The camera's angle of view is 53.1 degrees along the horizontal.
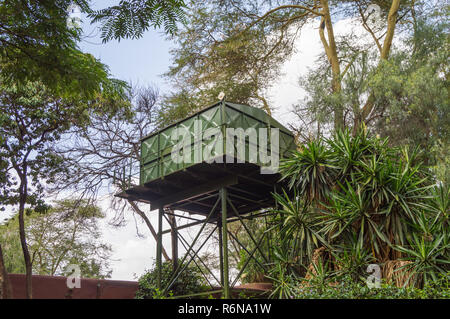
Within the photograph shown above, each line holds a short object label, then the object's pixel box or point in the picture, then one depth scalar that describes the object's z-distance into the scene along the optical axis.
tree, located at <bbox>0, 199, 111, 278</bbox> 28.19
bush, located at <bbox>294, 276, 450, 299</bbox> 10.19
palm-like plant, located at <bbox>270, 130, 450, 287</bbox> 11.98
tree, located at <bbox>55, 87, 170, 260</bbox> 21.78
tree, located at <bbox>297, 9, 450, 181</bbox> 15.39
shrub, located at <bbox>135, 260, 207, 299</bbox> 16.53
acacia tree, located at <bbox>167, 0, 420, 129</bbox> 19.81
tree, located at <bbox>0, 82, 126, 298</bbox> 17.61
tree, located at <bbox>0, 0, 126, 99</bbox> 9.16
